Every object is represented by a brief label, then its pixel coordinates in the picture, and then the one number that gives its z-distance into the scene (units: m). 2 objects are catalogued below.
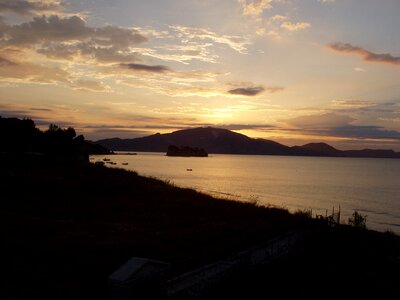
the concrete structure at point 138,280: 10.34
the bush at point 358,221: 28.50
